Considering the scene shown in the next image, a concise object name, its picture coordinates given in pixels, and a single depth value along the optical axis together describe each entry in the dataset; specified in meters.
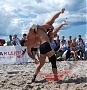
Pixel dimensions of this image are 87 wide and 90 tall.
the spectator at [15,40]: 14.35
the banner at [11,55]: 13.67
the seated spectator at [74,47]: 14.59
